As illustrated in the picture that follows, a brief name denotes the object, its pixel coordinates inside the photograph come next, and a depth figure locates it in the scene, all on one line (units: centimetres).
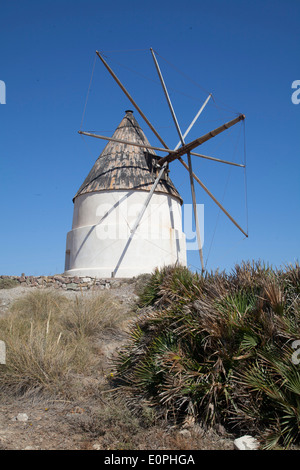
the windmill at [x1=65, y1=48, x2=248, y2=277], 1495
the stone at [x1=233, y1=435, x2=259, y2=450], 351
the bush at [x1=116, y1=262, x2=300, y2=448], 370
